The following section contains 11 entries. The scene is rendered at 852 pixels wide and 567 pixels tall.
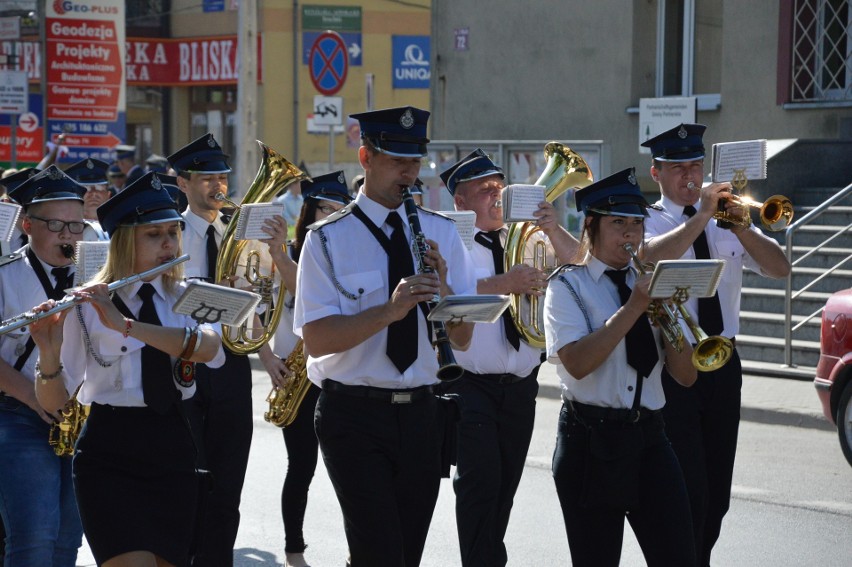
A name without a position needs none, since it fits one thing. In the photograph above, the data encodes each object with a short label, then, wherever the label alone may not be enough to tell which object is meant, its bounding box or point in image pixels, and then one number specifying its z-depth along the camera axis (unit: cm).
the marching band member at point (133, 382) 923
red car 1795
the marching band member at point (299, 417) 1420
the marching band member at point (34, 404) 1046
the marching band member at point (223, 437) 1243
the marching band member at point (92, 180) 1848
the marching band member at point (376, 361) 939
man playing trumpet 1142
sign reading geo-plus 4531
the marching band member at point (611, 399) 964
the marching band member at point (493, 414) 1213
